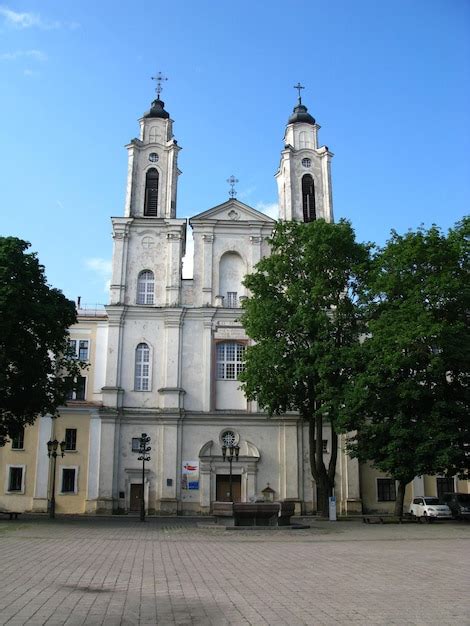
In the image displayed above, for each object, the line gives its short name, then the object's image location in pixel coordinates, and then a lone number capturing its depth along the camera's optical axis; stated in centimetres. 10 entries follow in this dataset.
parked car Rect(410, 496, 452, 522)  3624
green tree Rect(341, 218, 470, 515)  2916
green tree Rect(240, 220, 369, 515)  3331
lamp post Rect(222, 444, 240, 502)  3326
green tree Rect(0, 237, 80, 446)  2852
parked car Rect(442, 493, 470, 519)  3622
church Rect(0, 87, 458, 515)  3959
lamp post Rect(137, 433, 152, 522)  3265
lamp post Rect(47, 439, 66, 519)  3336
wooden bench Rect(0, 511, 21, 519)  3172
